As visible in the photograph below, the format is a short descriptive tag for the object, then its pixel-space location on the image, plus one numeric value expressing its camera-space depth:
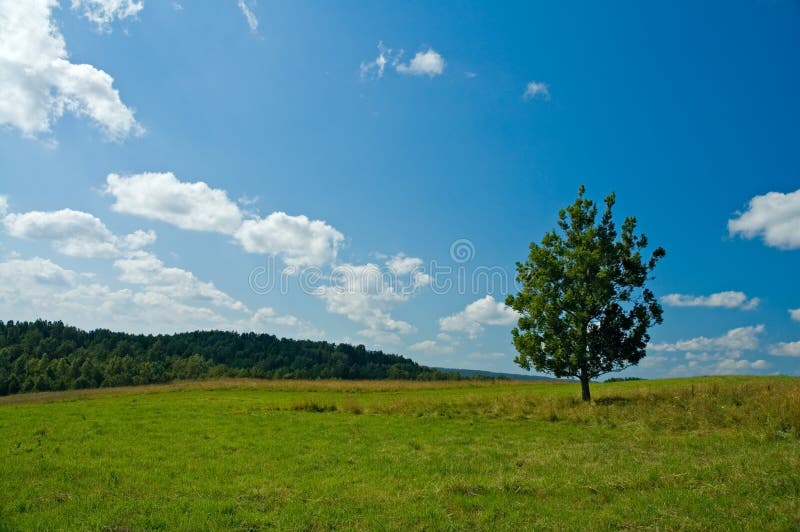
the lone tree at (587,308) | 35.41
